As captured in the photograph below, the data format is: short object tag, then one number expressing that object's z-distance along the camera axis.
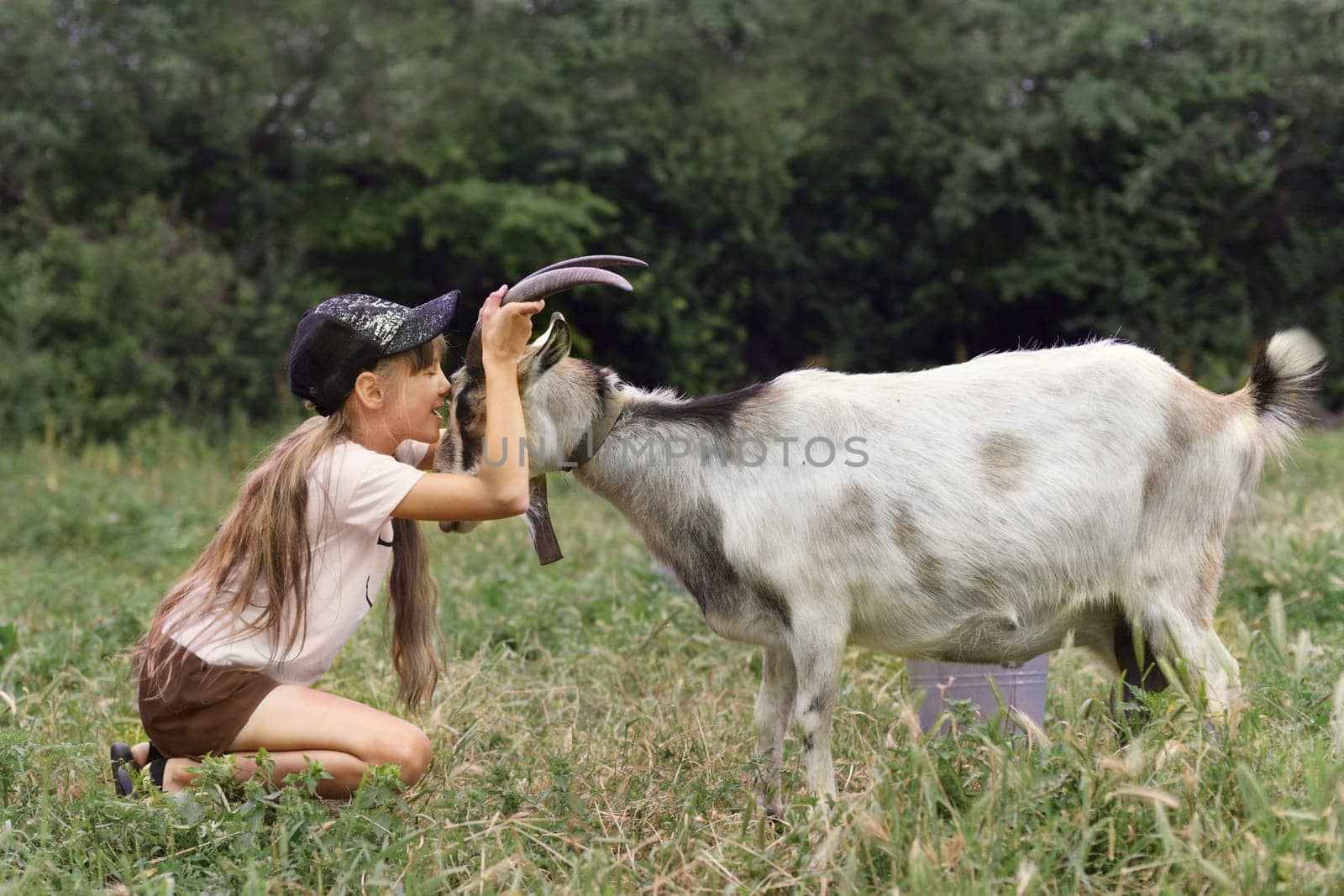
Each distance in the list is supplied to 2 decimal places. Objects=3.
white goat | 3.30
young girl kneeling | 3.26
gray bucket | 4.06
